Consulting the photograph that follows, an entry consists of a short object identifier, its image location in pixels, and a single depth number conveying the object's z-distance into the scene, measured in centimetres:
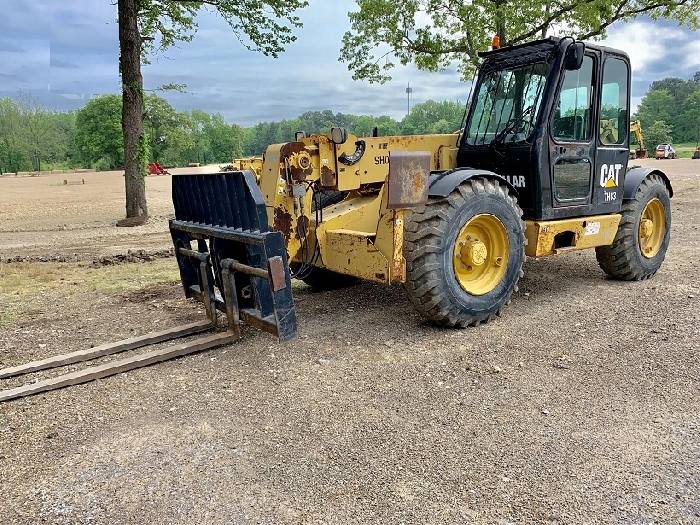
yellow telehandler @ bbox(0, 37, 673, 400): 460
